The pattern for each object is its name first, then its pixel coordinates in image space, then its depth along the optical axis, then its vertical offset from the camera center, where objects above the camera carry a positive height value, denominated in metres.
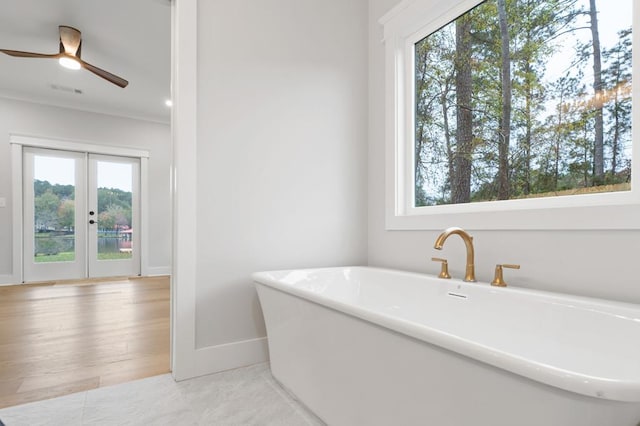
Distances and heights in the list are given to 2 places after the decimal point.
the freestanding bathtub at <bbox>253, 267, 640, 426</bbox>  0.65 -0.41
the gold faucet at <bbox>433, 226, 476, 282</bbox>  1.60 -0.18
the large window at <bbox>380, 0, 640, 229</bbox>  1.42 +0.52
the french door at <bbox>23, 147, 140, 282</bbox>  4.64 +0.00
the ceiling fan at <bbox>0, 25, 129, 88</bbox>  2.98 +1.46
